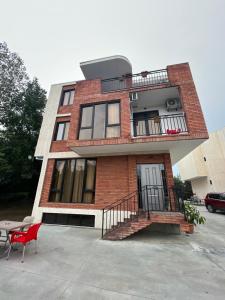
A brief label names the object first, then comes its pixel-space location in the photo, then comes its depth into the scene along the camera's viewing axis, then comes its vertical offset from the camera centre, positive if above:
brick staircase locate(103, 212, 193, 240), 5.26 -0.84
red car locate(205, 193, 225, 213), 12.78 +0.00
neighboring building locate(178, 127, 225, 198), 19.42 +5.40
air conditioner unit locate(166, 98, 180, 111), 8.29 +5.61
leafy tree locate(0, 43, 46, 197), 13.23 +8.19
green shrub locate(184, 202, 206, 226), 6.18 -0.62
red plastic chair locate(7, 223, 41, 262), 3.72 -0.96
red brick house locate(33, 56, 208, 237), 6.80 +2.63
